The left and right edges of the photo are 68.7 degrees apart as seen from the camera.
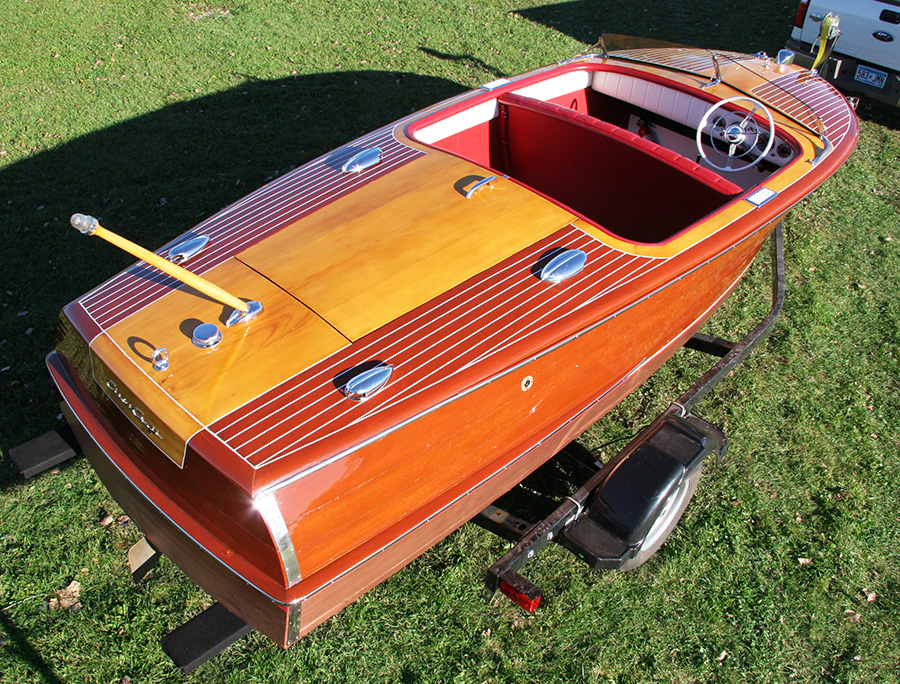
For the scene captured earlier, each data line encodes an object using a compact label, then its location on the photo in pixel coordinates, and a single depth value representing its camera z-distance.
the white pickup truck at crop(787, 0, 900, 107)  5.81
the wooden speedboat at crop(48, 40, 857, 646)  2.39
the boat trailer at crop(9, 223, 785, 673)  2.59
